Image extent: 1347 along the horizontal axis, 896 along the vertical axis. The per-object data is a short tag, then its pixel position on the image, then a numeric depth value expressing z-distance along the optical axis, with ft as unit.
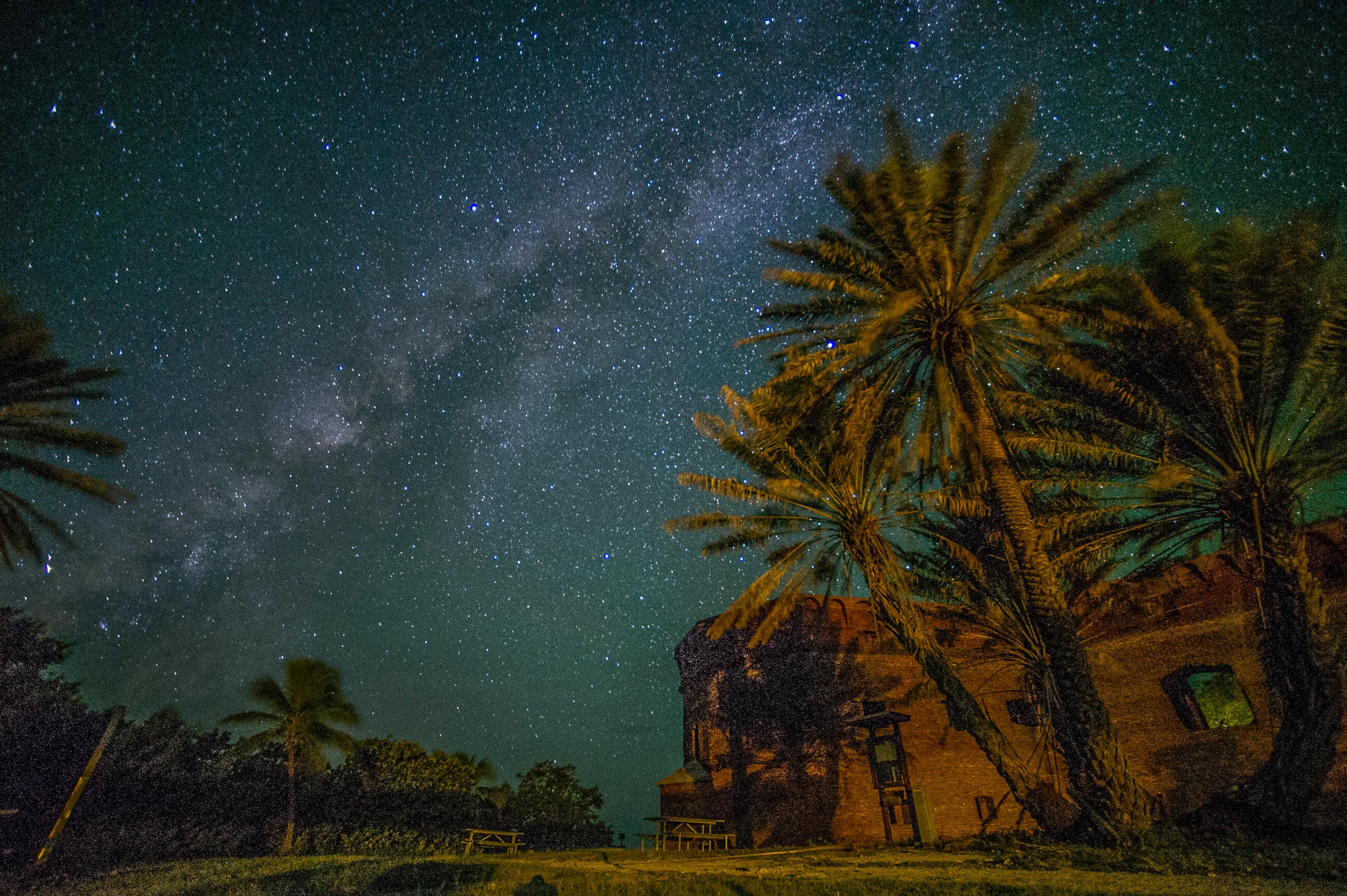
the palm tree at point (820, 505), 40.42
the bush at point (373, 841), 72.08
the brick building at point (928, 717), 58.23
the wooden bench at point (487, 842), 59.36
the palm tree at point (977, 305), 32.01
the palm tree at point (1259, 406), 32.17
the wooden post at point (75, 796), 50.88
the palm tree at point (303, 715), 81.56
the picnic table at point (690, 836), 61.21
